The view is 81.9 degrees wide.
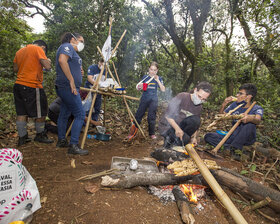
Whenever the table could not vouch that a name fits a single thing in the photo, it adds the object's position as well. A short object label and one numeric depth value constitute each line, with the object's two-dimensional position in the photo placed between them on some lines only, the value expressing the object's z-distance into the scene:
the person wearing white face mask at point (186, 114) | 3.77
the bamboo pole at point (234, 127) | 4.01
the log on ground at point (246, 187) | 2.29
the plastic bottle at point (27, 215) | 1.68
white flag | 4.08
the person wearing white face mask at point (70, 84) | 3.10
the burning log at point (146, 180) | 2.36
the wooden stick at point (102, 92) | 3.93
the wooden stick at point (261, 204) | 2.19
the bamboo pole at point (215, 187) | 1.71
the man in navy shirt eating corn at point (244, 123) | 3.99
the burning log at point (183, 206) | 1.97
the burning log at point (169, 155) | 3.15
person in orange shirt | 3.47
